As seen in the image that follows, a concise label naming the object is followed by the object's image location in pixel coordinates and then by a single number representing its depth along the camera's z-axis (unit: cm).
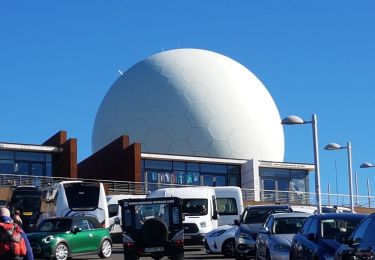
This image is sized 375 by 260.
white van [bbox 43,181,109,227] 3269
